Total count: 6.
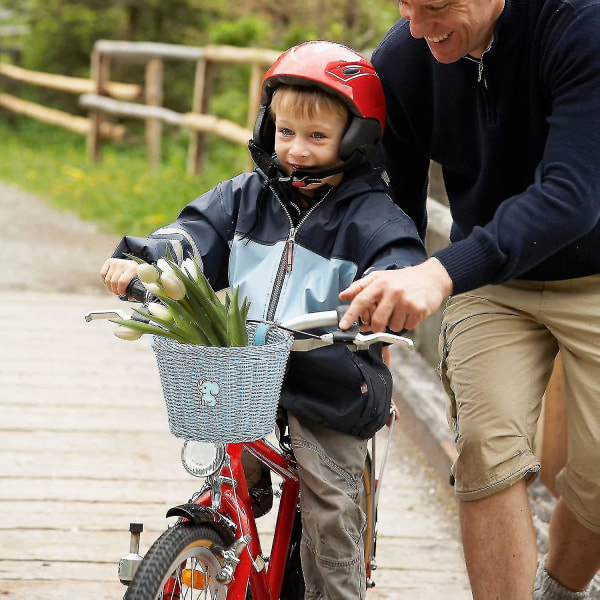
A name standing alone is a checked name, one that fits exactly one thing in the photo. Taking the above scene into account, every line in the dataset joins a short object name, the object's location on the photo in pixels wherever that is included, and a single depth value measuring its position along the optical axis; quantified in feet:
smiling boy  17.26
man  15.64
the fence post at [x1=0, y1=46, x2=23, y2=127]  121.96
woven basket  14.44
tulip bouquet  14.81
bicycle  14.73
